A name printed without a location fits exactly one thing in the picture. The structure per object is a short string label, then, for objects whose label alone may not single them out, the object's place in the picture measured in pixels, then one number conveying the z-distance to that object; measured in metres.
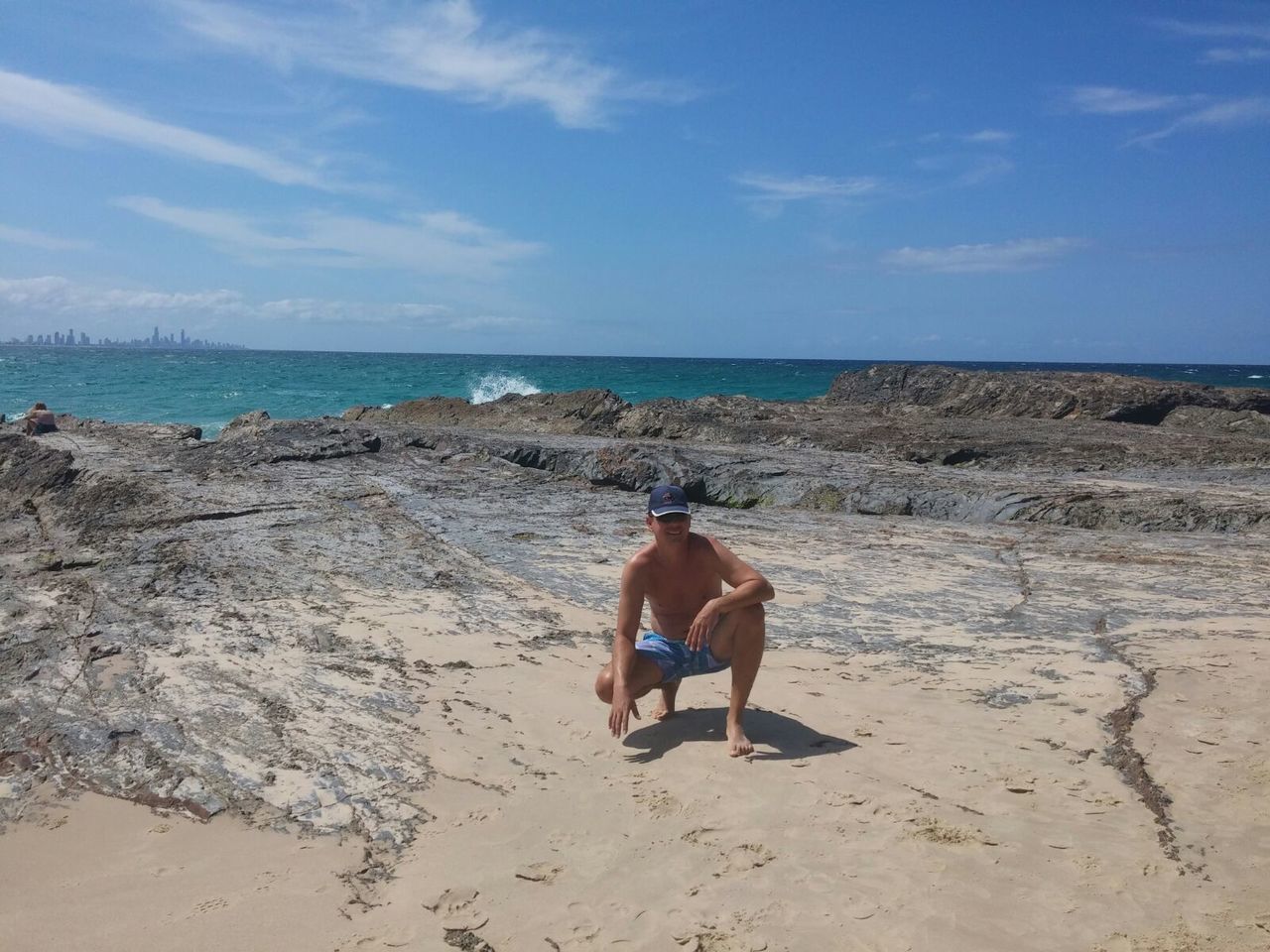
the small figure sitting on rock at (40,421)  13.92
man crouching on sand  3.56
